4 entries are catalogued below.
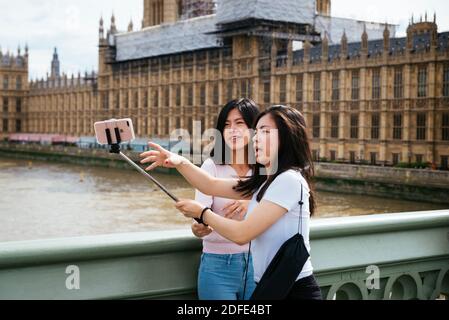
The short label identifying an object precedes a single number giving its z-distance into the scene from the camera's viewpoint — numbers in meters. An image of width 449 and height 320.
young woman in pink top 2.33
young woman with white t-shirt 2.09
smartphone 2.14
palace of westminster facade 28.06
